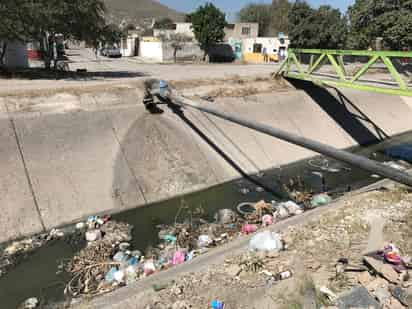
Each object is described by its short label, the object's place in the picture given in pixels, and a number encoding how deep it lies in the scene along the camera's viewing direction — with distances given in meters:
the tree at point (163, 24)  63.79
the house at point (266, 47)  41.47
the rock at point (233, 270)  5.57
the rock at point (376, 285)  4.83
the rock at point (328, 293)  4.78
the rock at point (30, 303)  6.17
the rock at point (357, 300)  4.47
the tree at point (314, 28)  38.28
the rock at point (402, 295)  4.50
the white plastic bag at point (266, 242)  6.18
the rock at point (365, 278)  5.04
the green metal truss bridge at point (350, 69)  11.38
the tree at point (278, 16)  58.78
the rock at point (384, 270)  4.97
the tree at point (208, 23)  37.53
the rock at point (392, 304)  4.44
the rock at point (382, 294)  4.58
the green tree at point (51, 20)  13.83
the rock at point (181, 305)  4.89
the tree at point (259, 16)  67.06
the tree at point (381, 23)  25.22
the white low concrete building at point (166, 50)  37.91
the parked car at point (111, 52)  41.81
